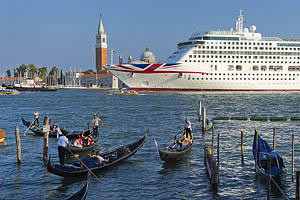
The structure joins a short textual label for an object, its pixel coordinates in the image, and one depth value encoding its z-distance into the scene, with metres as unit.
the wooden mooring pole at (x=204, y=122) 26.02
